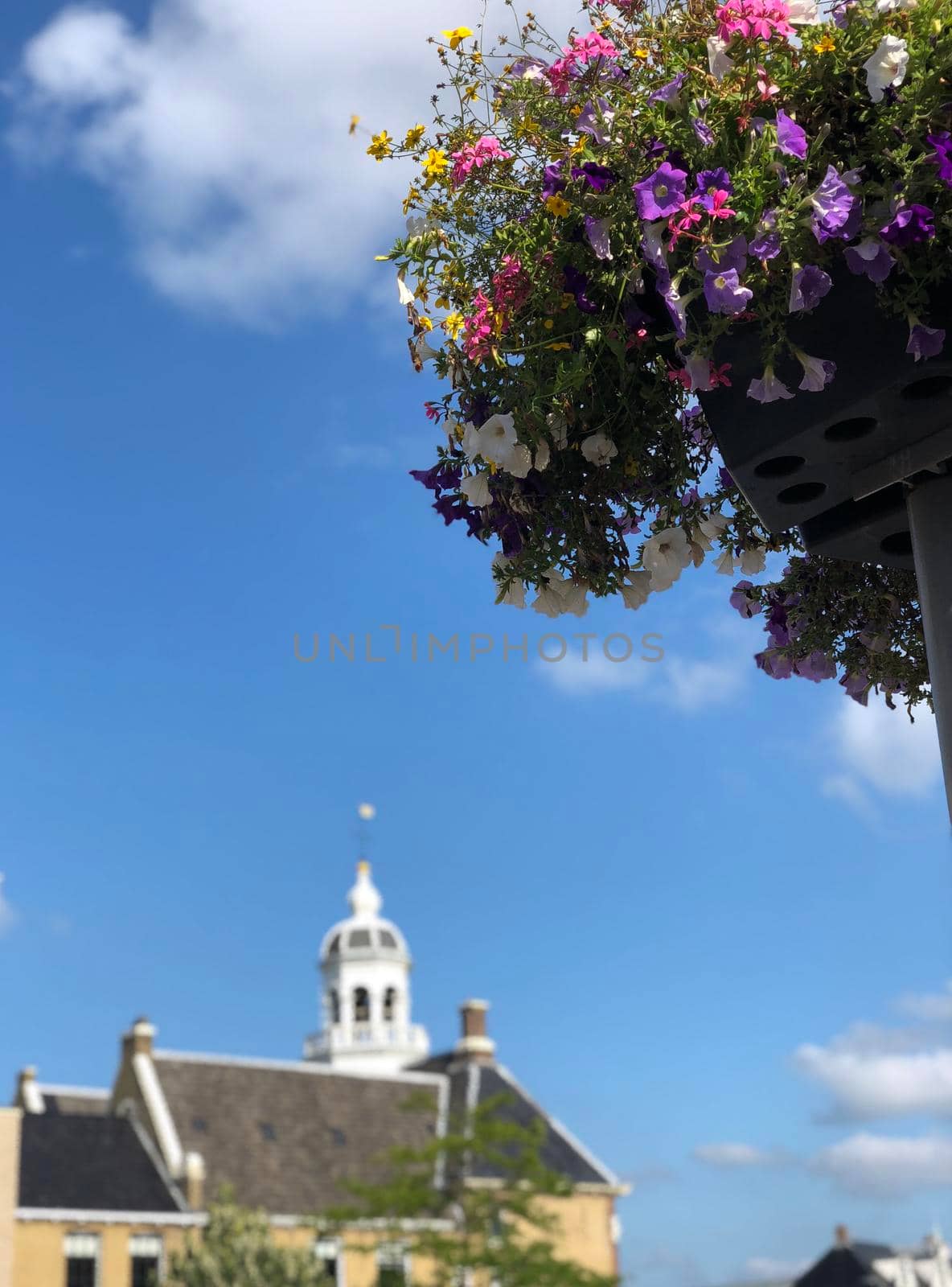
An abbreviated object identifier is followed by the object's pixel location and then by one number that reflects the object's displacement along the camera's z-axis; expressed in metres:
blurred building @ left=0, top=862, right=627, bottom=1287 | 34.84
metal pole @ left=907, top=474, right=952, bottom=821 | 1.94
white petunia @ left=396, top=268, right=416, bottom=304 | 2.30
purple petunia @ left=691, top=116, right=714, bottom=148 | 1.85
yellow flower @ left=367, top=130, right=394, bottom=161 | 2.27
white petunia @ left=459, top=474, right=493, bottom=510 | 2.26
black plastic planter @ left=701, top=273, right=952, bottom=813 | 1.89
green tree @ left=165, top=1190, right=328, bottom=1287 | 32.34
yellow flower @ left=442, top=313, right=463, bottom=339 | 2.25
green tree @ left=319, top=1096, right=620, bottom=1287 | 26.92
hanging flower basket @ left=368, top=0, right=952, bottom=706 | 1.83
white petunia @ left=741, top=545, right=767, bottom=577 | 2.50
